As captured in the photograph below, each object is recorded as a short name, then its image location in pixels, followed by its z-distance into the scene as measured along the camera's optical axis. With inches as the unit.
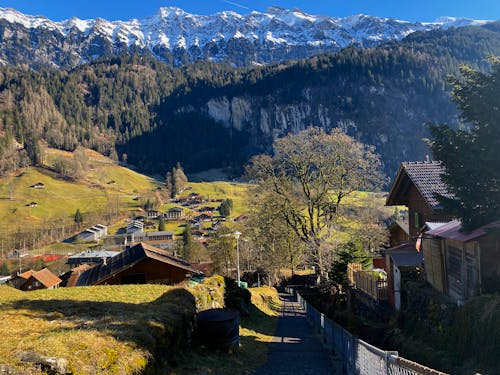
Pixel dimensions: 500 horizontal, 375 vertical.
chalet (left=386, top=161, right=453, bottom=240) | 807.1
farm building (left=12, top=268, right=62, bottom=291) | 2249.0
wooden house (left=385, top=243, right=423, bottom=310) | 652.1
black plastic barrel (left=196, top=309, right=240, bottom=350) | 416.5
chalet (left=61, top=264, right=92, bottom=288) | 2091.3
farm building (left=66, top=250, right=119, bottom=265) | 3171.8
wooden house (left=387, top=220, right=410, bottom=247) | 1206.3
